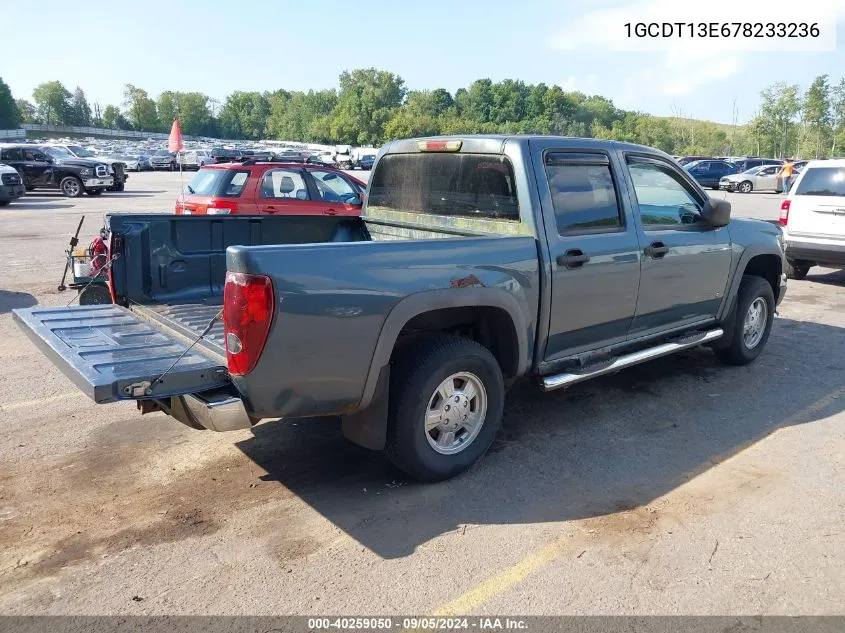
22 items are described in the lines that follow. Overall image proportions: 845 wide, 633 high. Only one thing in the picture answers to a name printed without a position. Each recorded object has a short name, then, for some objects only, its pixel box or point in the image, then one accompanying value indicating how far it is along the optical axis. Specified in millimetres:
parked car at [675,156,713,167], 39262
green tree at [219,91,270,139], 152625
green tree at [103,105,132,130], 148000
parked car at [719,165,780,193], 35156
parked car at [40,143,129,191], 25408
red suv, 10789
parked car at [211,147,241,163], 46469
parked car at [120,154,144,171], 49750
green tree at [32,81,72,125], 142250
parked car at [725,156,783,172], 37938
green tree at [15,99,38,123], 145125
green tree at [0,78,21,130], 117062
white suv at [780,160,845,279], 10234
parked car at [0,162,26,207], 20109
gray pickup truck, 3309
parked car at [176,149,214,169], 49512
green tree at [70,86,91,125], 143875
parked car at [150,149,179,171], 51500
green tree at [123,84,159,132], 139750
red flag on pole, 19981
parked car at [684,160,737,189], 37500
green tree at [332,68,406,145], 104125
